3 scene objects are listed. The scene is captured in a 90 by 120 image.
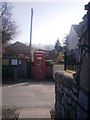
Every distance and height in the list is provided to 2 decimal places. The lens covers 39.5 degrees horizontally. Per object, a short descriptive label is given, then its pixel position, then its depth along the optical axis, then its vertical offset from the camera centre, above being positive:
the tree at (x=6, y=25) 13.93 +4.01
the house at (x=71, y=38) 22.22 +4.11
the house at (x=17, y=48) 19.10 +1.91
